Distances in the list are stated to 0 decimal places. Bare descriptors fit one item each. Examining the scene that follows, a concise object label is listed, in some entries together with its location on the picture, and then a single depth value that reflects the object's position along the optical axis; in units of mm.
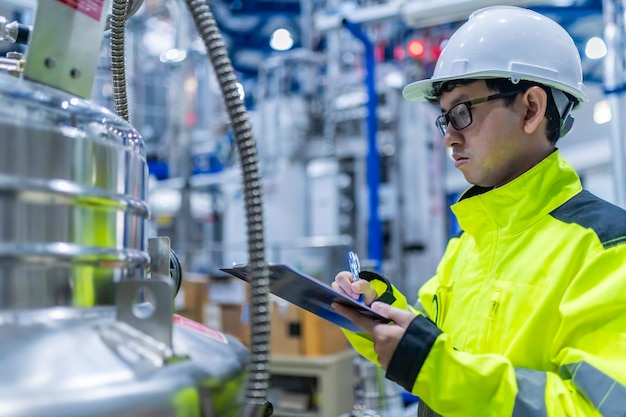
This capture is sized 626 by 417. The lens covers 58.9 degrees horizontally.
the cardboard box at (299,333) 2439
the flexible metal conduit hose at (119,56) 636
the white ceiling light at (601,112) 4395
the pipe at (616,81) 2080
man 748
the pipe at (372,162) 2680
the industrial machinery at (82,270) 401
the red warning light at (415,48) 3521
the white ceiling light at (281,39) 6422
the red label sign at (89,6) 498
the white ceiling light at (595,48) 4406
